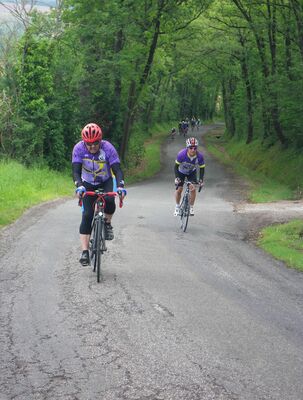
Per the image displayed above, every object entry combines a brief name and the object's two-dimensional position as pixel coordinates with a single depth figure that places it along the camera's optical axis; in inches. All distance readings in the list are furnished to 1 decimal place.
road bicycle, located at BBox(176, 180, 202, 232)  538.9
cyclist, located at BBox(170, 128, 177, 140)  2475.4
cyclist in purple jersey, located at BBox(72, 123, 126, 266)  325.4
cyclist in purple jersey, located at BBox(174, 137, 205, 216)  544.7
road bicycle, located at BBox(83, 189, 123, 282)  318.7
